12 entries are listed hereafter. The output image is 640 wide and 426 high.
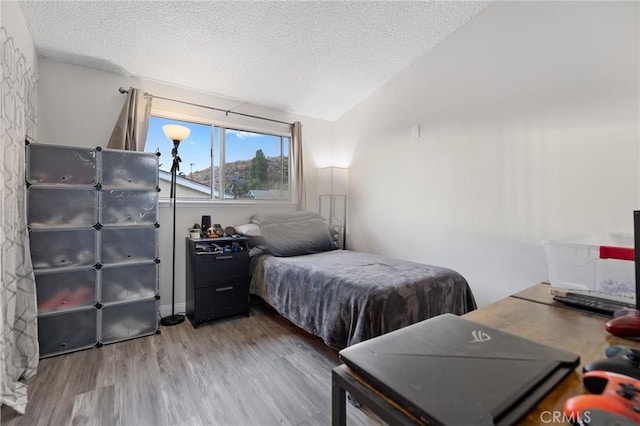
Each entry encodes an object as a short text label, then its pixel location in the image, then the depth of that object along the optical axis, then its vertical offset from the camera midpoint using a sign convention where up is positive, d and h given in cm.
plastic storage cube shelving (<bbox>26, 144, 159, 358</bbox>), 203 -22
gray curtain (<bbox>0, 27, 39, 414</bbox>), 149 -17
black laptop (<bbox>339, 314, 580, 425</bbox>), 45 -31
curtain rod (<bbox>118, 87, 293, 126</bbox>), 263 +122
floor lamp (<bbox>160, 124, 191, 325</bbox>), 260 +37
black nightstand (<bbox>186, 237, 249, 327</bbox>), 258 -61
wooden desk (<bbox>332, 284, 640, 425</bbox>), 49 -35
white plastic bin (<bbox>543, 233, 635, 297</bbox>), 115 -24
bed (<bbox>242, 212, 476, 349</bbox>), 175 -54
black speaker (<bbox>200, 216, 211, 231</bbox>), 294 -8
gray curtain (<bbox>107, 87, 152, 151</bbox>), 252 +85
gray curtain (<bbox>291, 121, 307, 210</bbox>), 368 +70
